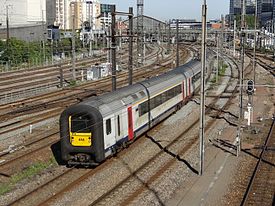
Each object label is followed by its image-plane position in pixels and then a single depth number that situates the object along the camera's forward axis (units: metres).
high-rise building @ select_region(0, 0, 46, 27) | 106.65
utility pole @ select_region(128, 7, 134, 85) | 28.52
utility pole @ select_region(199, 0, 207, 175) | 16.52
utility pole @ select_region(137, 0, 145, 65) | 69.09
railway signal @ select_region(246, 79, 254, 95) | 25.13
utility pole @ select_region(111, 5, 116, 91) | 24.50
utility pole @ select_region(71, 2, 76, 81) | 42.72
